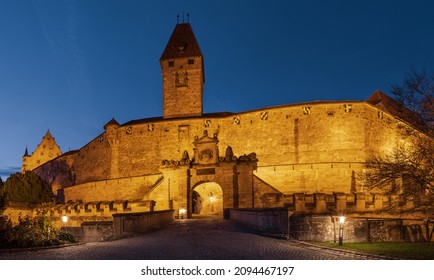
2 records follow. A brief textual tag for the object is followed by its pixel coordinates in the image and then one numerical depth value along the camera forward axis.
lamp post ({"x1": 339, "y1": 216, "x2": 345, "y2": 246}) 12.31
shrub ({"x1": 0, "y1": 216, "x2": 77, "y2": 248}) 11.21
